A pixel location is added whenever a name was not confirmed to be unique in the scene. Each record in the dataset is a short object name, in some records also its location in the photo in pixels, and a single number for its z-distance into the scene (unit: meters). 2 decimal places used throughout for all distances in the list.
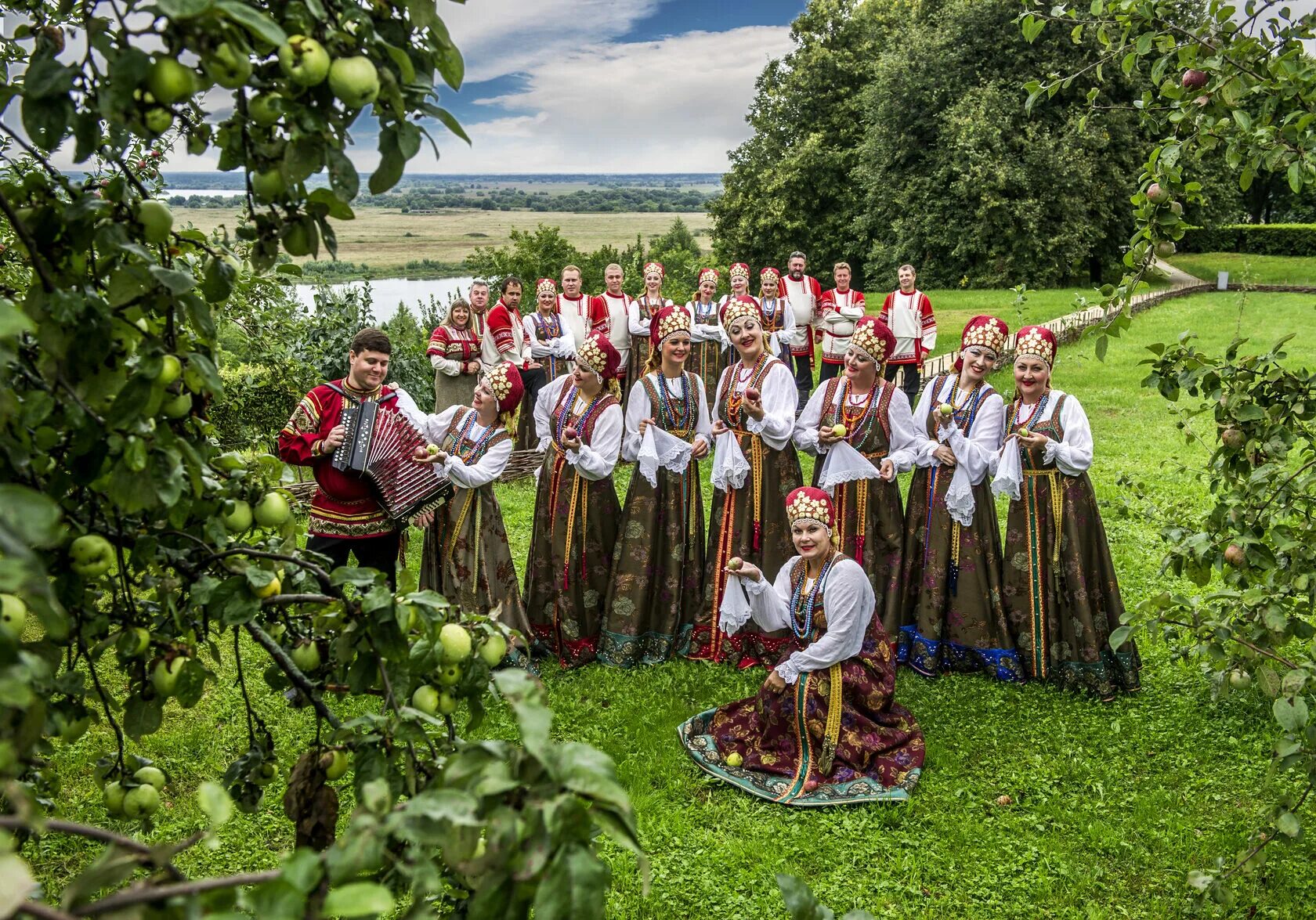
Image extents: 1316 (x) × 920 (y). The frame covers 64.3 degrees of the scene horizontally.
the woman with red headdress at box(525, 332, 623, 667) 6.18
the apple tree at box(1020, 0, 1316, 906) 2.85
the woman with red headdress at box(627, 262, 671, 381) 11.91
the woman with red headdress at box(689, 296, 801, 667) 6.35
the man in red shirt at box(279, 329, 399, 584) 5.42
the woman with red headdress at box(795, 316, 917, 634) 6.23
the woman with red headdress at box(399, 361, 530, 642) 5.89
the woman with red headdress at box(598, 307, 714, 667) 6.30
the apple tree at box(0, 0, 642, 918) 1.10
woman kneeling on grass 4.93
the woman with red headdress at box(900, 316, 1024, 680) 5.97
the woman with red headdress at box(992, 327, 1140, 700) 5.72
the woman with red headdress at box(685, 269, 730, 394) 11.49
